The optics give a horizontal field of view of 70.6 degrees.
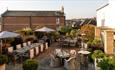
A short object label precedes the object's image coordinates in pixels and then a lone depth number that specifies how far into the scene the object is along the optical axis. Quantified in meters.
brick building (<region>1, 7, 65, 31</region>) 20.04
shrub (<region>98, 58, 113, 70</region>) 3.42
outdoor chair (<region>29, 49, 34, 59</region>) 6.22
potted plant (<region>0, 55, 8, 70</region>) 4.58
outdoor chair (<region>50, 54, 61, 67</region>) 5.46
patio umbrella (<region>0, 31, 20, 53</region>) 6.73
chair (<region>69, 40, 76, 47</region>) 9.10
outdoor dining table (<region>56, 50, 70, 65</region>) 5.59
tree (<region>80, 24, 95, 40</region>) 9.79
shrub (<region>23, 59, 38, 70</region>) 4.36
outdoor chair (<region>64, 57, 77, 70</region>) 4.88
